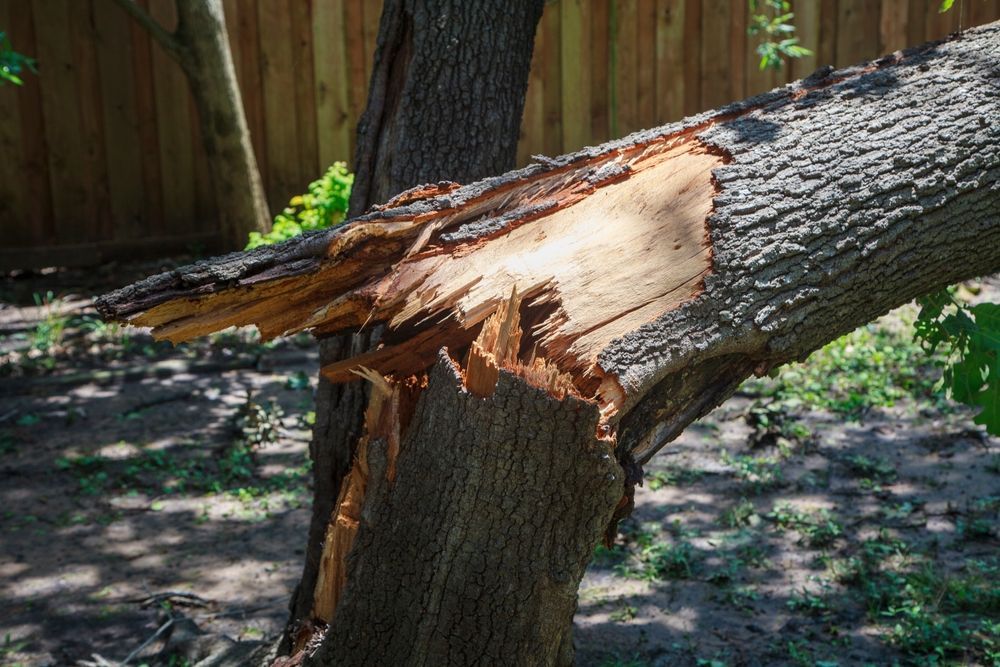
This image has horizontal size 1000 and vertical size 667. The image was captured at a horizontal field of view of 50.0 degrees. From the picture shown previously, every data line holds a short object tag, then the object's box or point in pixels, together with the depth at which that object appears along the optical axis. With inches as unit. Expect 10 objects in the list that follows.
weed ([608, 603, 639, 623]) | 145.3
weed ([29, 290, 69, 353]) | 252.8
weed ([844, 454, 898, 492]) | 183.3
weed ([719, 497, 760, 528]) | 172.1
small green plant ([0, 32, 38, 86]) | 187.7
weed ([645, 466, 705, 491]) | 189.3
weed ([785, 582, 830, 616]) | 145.9
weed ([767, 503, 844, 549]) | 164.4
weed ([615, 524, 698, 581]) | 157.8
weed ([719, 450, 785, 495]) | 184.9
